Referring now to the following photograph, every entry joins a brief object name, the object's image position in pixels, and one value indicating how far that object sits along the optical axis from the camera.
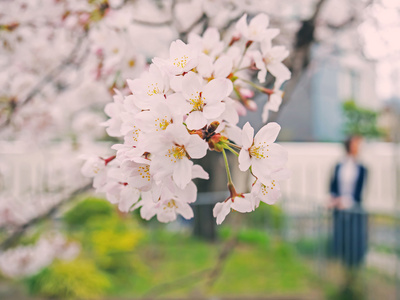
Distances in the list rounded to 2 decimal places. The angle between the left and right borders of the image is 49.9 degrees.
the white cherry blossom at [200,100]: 0.59
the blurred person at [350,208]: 3.95
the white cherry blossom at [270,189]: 0.62
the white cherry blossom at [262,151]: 0.62
